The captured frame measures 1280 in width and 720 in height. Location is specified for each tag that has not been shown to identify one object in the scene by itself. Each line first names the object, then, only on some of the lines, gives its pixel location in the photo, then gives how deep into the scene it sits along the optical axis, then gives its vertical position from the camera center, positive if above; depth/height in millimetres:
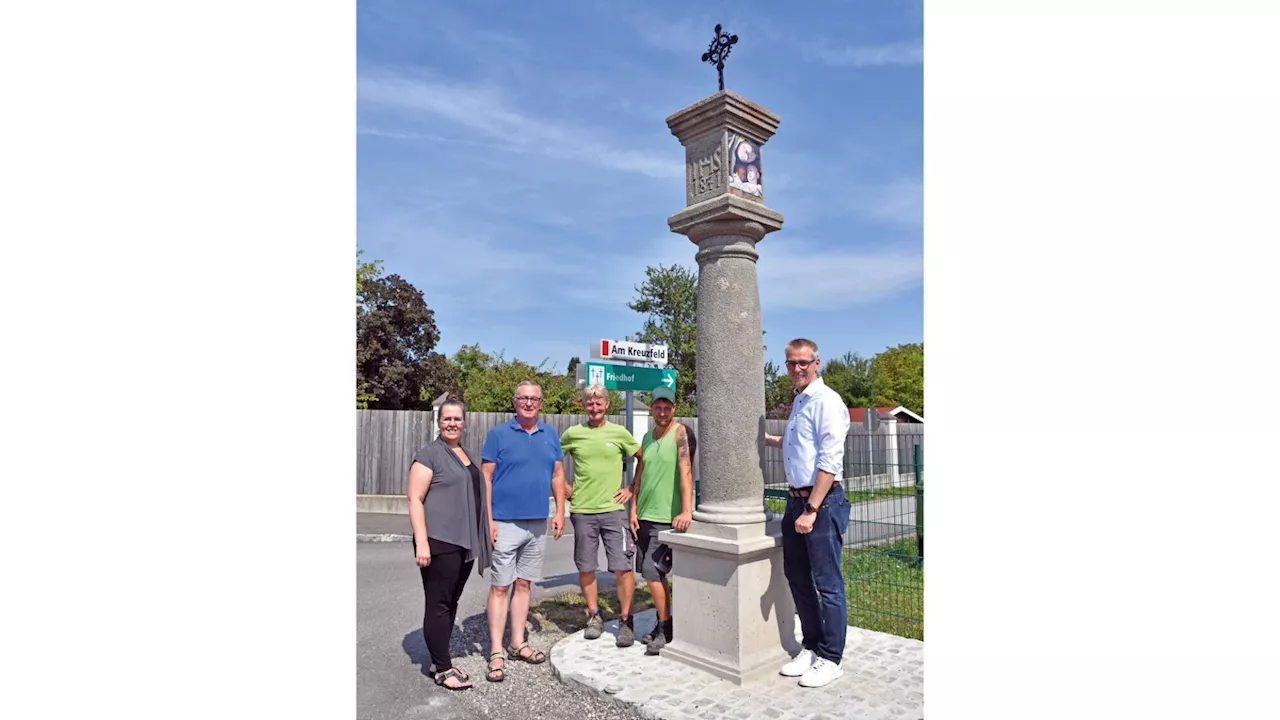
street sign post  5480 +342
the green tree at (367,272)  20047 +3564
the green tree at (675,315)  22781 +2866
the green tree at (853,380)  35356 +691
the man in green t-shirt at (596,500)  4465 -644
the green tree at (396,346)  24188 +1758
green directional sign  5413 +144
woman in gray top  3689 -673
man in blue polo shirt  4031 -606
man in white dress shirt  3486 -586
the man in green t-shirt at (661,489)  4258 -570
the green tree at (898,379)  33500 +679
